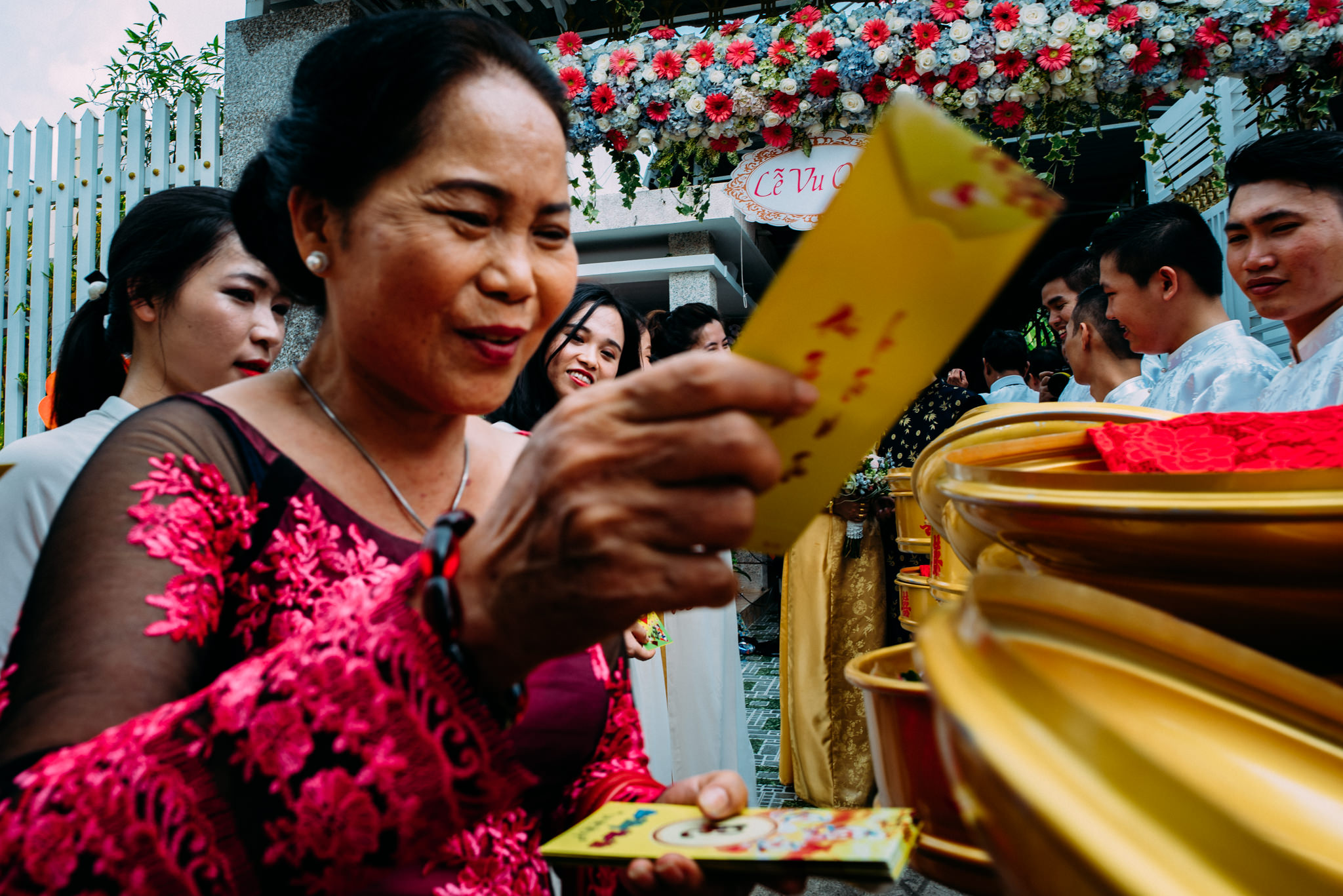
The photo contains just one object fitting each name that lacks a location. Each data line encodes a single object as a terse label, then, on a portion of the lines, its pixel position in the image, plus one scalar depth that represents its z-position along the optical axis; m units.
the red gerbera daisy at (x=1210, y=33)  3.64
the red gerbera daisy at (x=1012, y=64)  3.81
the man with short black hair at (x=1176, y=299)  3.33
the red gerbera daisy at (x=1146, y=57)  3.70
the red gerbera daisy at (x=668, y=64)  4.17
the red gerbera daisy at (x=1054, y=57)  3.76
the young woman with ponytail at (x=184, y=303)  2.06
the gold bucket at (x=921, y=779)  0.65
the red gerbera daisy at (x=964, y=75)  3.88
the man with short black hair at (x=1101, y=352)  4.08
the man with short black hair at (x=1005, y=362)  6.44
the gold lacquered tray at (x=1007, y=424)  0.83
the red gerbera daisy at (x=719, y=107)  4.12
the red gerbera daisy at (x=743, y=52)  4.07
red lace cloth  0.61
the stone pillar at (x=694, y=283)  9.71
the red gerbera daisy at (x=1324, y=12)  3.51
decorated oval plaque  4.28
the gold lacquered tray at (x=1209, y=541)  0.42
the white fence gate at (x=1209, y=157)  4.71
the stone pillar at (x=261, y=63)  4.13
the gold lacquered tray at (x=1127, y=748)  0.26
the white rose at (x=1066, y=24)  3.73
